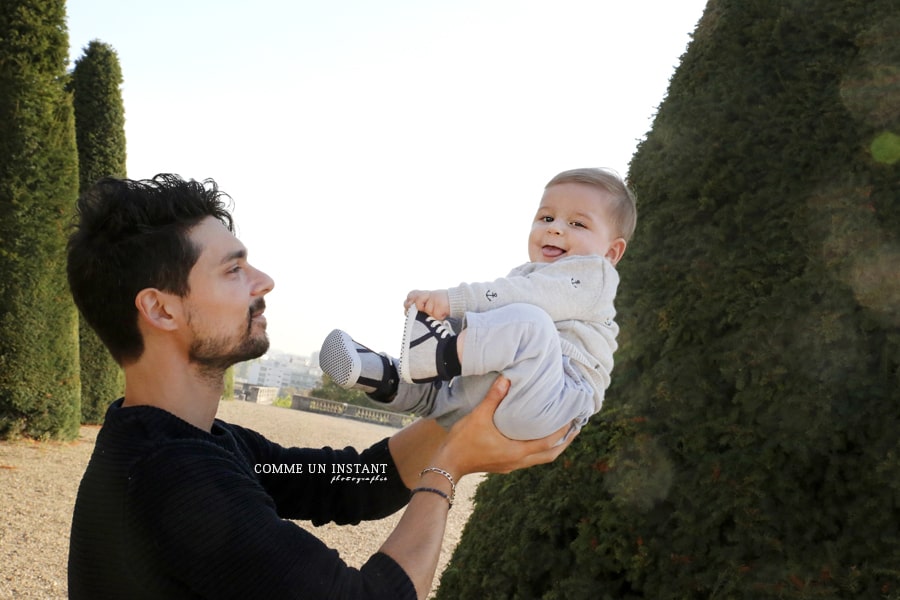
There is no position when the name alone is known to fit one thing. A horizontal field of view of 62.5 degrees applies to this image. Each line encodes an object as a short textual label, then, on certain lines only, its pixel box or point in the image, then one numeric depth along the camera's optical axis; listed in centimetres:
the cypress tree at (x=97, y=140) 1302
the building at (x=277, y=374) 15850
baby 224
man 170
